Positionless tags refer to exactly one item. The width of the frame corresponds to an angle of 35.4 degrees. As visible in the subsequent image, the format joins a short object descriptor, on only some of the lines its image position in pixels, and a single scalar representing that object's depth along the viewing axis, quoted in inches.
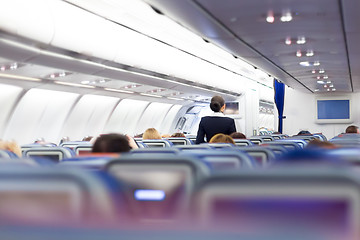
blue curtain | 900.0
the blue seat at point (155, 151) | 141.7
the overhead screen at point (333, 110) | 904.3
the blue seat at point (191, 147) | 195.4
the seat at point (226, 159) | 122.3
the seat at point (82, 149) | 259.7
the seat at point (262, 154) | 164.1
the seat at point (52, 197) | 57.8
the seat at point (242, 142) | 282.5
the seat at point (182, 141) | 371.2
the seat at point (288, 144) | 238.8
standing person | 323.0
